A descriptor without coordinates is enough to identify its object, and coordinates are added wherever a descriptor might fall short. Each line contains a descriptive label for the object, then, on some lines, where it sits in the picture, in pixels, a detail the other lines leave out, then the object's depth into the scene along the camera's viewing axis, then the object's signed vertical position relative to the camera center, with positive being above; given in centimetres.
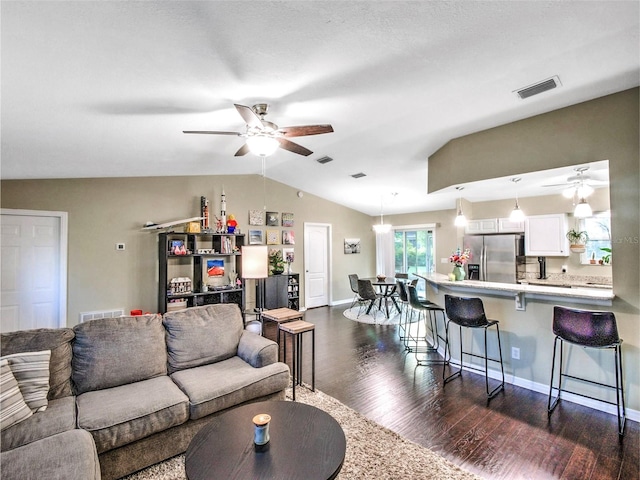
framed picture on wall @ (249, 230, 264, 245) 612 +21
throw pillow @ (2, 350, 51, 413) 188 -81
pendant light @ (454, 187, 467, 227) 463 +38
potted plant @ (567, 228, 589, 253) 496 +7
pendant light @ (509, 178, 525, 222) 387 +39
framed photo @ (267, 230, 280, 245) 640 +22
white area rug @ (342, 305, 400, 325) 591 -148
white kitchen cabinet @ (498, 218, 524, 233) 563 +36
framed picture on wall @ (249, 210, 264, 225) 609 +62
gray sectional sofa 160 -102
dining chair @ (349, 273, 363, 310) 690 -83
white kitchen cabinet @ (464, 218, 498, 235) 593 +39
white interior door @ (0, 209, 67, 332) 385 -26
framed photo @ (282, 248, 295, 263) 659 -16
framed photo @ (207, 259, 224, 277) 515 -35
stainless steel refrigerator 554 -25
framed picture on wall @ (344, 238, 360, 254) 797 +4
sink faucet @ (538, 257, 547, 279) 546 -42
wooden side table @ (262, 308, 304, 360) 318 -75
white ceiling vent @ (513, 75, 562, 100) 250 +136
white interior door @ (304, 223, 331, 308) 714 -41
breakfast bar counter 276 -49
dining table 621 -97
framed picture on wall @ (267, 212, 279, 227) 638 +60
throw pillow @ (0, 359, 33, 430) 170 -88
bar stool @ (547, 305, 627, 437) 243 -75
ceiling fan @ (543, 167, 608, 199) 340 +77
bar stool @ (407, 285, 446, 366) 385 -127
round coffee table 136 -101
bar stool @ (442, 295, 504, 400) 312 -75
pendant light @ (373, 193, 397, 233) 684 +42
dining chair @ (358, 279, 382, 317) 614 -91
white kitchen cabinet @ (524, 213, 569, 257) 515 +16
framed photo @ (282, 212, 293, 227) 662 +62
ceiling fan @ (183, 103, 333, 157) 247 +99
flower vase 391 -36
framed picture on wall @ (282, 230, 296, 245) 664 +22
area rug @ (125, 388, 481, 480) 192 -146
